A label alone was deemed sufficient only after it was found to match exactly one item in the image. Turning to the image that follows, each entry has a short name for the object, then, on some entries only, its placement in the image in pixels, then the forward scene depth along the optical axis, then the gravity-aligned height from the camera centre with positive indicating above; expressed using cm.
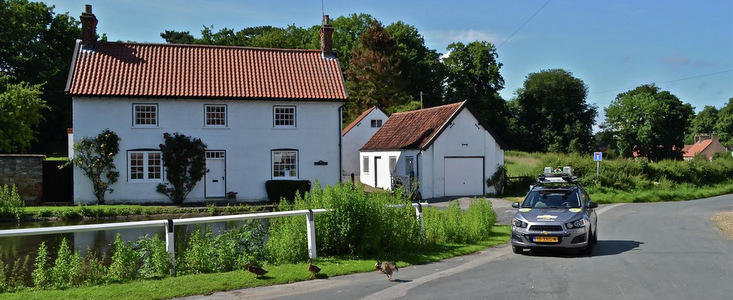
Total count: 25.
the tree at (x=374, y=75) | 5881 +810
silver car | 1258 -164
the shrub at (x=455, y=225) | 1451 -203
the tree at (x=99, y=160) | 2648 -33
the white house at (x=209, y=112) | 2712 +203
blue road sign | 3176 -44
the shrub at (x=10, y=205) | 2172 -204
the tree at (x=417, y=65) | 6425 +984
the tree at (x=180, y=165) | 2733 -64
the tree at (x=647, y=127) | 5931 +230
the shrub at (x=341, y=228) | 1130 -163
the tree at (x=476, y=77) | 6600 +867
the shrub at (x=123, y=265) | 951 -193
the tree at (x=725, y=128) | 10709 +384
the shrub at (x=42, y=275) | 889 -197
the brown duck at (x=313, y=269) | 1009 -215
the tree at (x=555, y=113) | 7181 +479
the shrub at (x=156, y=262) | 970 -193
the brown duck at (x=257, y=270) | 963 -206
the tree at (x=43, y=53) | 4541 +860
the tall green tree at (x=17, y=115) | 3353 +238
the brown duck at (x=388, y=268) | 993 -213
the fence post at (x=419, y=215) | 1352 -158
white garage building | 2969 -23
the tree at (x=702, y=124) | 11694 +487
